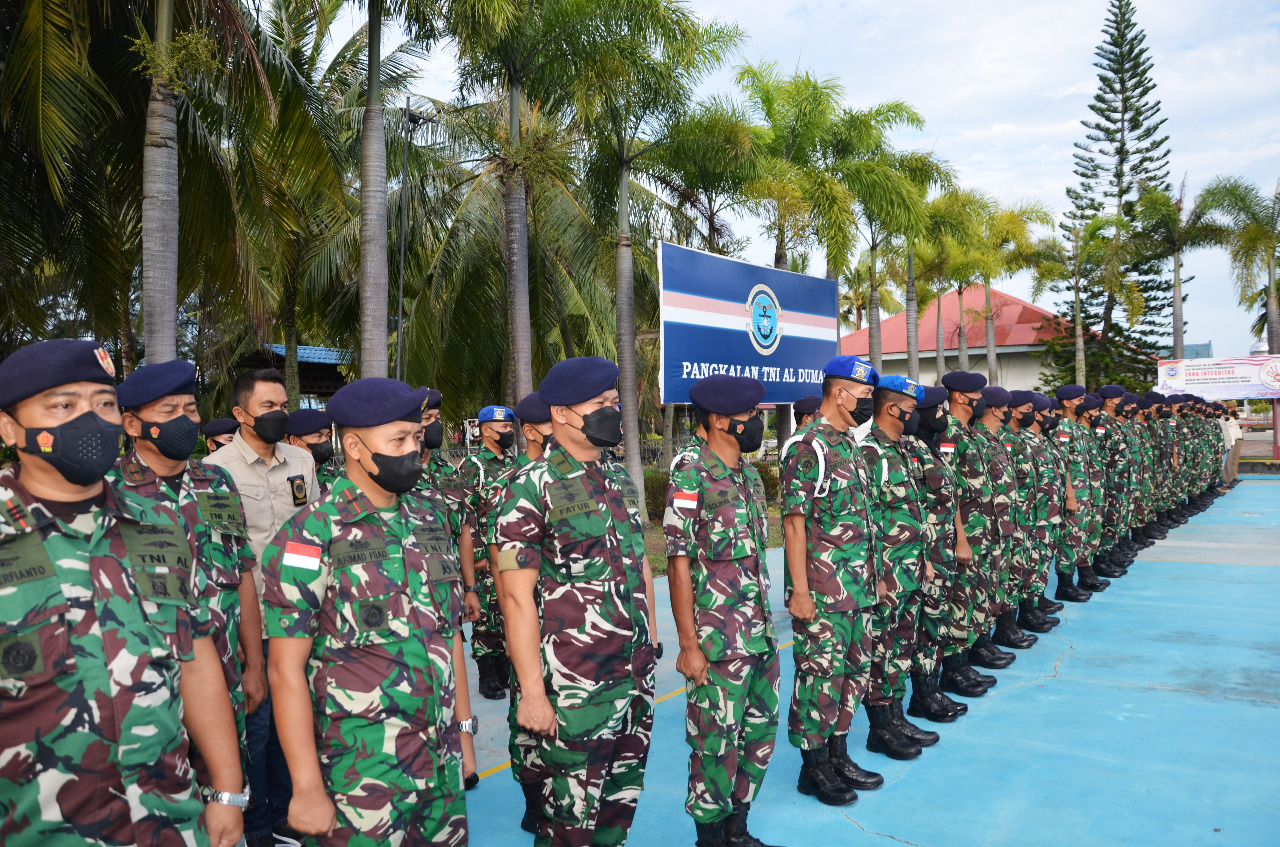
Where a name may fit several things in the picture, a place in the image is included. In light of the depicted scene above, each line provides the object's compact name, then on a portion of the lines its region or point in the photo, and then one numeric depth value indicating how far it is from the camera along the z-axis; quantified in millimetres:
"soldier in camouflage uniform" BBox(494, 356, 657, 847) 2586
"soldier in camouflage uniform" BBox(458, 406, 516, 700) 5230
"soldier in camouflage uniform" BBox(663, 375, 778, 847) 3168
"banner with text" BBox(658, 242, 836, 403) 8820
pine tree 29656
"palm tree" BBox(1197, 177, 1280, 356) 24328
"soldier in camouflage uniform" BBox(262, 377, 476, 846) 2039
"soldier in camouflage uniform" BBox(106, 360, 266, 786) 2744
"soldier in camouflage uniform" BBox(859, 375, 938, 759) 4203
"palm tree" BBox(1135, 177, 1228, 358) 25812
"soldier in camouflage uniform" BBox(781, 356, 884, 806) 3730
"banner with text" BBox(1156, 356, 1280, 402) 19422
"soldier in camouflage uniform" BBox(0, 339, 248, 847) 1640
